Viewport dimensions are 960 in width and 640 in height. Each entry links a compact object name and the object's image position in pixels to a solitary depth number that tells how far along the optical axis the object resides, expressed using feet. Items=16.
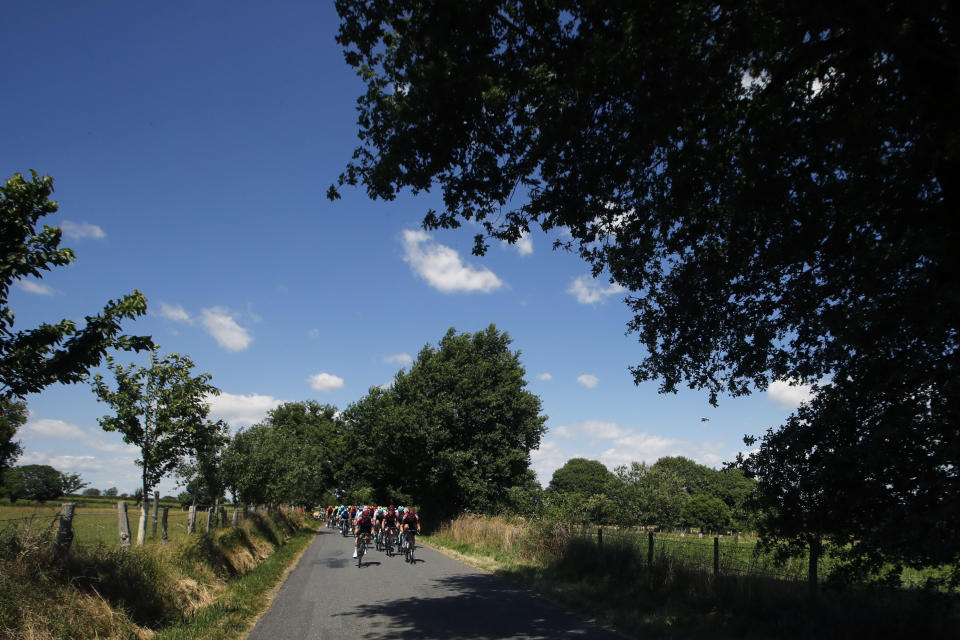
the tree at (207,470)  46.52
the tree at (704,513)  299.99
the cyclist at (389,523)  67.97
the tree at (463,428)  122.93
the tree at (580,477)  390.62
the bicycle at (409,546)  60.49
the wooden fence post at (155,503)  44.39
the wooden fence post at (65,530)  24.96
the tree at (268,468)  72.74
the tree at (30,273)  18.83
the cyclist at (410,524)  61.93
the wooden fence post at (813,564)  25.86
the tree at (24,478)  173.30
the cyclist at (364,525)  59.62
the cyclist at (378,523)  77.51
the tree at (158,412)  41.73
